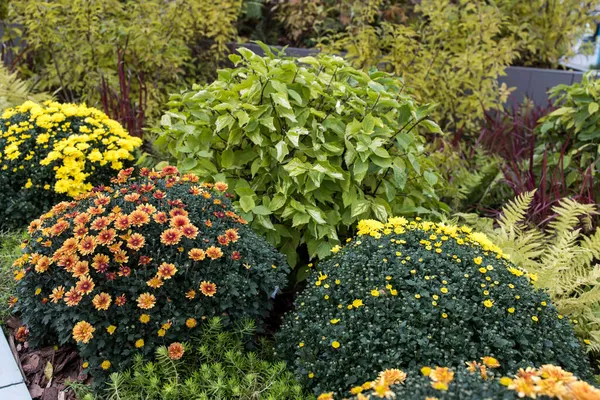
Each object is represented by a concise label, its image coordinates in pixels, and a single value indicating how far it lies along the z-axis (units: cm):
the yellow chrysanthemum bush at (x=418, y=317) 197
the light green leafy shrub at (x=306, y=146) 274
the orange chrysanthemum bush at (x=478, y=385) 141
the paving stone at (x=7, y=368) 229
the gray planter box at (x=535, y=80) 597
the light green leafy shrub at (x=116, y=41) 482
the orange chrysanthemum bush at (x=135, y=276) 215
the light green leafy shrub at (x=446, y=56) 437
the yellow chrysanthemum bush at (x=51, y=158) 337
